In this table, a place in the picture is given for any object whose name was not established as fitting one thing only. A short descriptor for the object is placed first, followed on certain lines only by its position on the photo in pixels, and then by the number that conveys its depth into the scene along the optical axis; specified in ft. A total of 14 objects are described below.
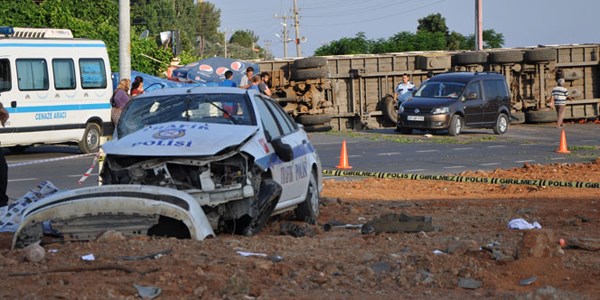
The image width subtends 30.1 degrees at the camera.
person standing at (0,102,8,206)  43.34
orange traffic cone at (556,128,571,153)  87.15
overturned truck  119.55
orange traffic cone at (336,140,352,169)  71.97
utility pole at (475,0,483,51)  156.39
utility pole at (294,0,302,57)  334.13
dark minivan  107.65
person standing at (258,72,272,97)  84.94
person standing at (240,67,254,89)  85.26
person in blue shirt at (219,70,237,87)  87.33
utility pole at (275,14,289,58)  367.66
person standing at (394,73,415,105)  121.29
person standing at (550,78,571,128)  124.88
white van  81.41
